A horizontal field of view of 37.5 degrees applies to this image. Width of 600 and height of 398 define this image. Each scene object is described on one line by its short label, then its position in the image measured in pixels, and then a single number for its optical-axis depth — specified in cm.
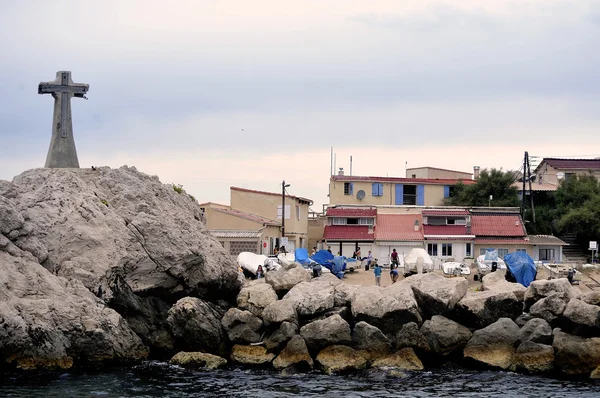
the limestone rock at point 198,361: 3566
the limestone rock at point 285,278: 4191
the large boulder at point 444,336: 3650
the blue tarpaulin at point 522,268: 5072
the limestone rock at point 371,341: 3616
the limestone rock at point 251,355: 3638
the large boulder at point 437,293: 3838
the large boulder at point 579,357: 3438
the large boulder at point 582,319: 3534
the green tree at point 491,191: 8094
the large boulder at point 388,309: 3766
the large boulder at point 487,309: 3772
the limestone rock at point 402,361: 3531
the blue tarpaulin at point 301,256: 5547
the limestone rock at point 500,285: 4056
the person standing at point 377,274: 5138
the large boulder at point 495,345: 3556
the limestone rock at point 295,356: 3525
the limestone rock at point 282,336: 3650
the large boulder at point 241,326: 3753
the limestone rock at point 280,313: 3734
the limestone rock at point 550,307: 3712
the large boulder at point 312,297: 3812
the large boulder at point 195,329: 3725
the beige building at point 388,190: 8294
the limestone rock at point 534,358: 3469
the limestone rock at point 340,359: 3500
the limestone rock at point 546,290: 3844
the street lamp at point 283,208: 6712
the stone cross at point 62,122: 4291
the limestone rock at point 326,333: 3609
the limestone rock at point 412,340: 3647
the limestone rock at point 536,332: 3531
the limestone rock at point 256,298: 3972
